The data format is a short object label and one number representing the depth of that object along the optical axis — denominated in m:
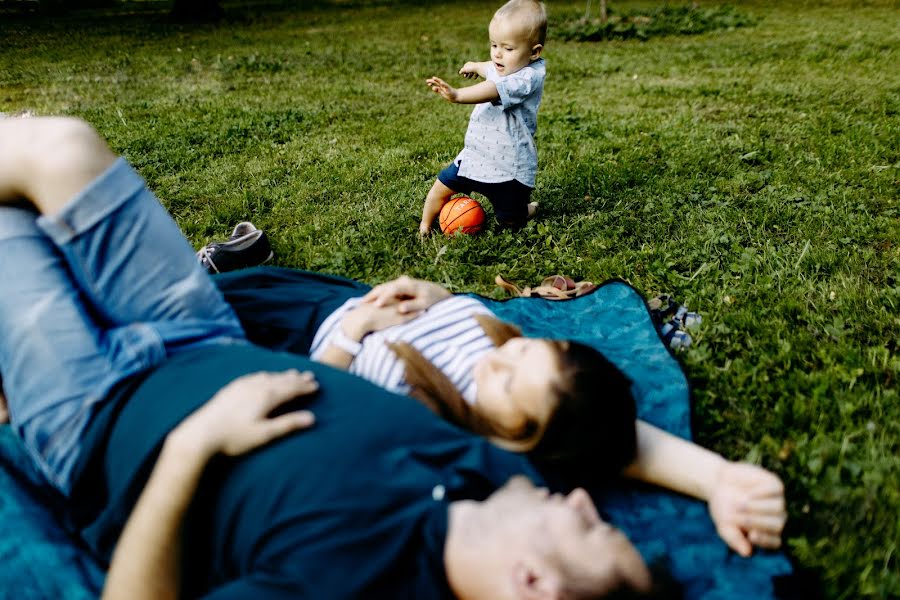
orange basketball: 4.36
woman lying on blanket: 1.94
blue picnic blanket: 1.88
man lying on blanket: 1.54
